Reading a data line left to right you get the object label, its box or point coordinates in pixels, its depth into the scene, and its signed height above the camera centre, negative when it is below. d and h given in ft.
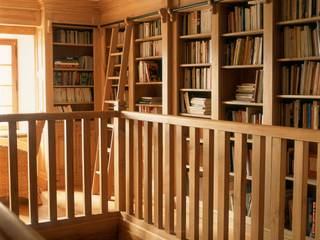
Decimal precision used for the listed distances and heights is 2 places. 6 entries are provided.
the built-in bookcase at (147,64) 14.74 +1.22
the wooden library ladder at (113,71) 14.54 +0.89
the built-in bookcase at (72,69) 16.64 +1.17
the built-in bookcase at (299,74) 10.06 +0.54
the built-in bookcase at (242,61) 11.25 +1.02
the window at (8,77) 17.12 +0.84
